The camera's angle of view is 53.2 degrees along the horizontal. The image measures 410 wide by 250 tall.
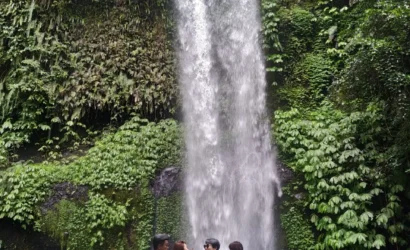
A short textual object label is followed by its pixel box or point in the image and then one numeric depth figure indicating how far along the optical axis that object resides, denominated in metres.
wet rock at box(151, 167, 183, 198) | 7.97
